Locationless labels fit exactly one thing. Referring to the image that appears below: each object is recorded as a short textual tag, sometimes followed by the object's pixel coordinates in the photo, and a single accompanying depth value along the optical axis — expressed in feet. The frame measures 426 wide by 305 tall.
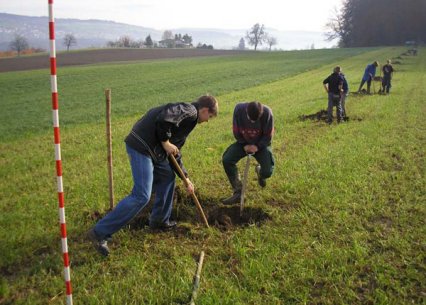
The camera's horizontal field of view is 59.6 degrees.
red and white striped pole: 10.28
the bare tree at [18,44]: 282.36
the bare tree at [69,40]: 322.51
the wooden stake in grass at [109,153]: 18.10
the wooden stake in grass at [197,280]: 12.60
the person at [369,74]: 61.26
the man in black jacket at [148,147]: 14.65
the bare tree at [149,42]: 348.51
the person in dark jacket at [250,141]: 19.59
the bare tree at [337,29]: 287.89
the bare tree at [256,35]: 413.80
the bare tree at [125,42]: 328.00
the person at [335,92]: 41.55
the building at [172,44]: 348.43
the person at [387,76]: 61.81
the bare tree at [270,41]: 431.76
